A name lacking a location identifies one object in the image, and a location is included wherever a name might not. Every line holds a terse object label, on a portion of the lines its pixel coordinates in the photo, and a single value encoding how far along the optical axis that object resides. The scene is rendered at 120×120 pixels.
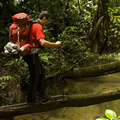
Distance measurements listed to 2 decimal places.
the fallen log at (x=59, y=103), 2.92
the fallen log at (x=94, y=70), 5.59
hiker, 2.56
